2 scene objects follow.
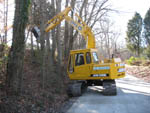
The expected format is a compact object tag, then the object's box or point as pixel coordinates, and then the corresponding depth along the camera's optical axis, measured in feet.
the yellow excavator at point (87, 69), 32.09
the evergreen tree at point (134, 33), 138.18
